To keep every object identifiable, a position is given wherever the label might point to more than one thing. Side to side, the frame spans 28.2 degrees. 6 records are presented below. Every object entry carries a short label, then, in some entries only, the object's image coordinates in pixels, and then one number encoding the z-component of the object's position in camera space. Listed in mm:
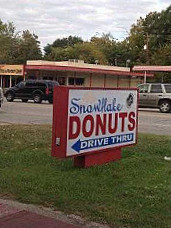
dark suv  24581
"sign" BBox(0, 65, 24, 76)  40010
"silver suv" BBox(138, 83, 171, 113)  19816
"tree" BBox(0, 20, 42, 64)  61615
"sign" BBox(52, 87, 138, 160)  5280
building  39913
